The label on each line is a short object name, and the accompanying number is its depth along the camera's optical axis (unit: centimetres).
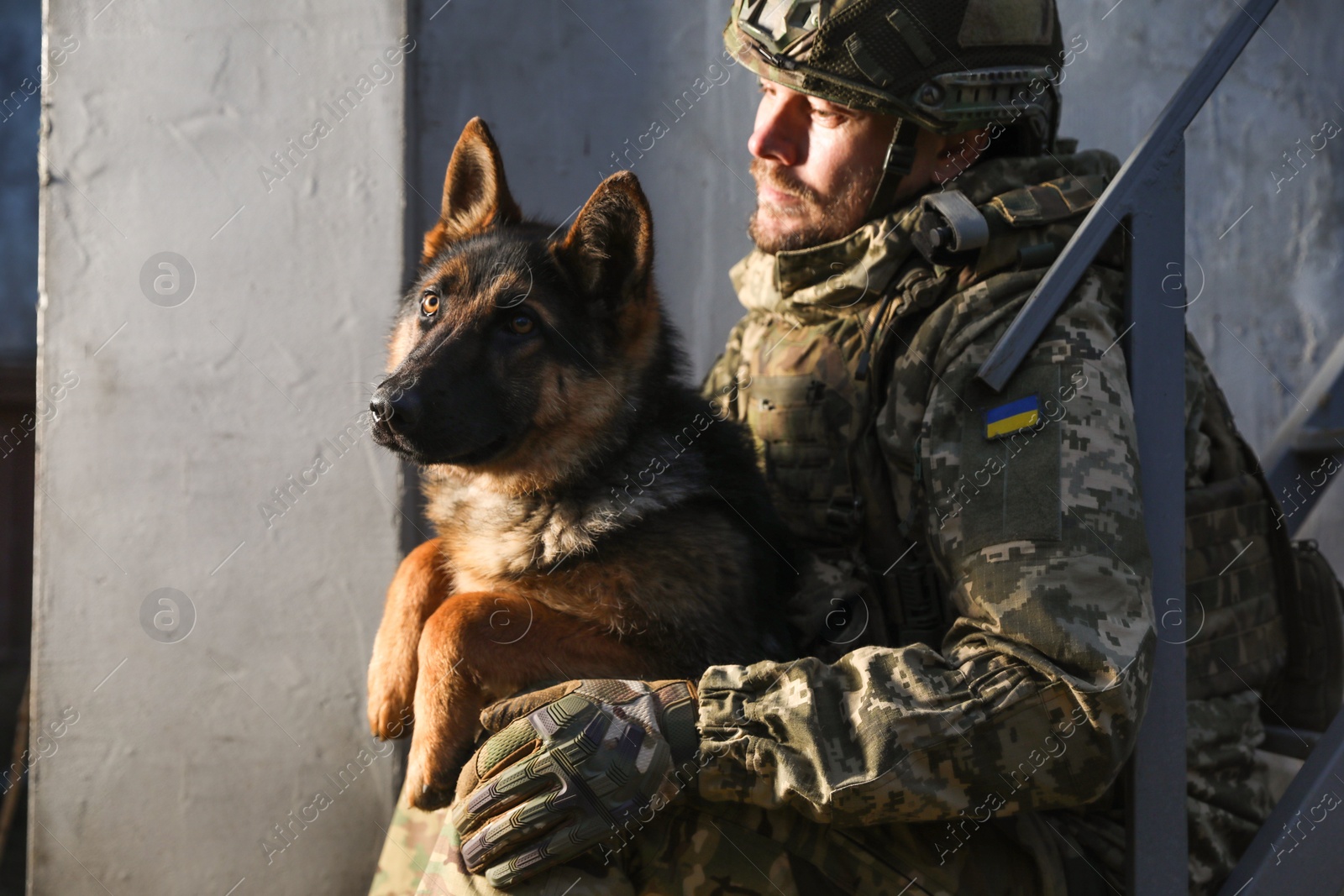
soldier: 190
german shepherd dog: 224
